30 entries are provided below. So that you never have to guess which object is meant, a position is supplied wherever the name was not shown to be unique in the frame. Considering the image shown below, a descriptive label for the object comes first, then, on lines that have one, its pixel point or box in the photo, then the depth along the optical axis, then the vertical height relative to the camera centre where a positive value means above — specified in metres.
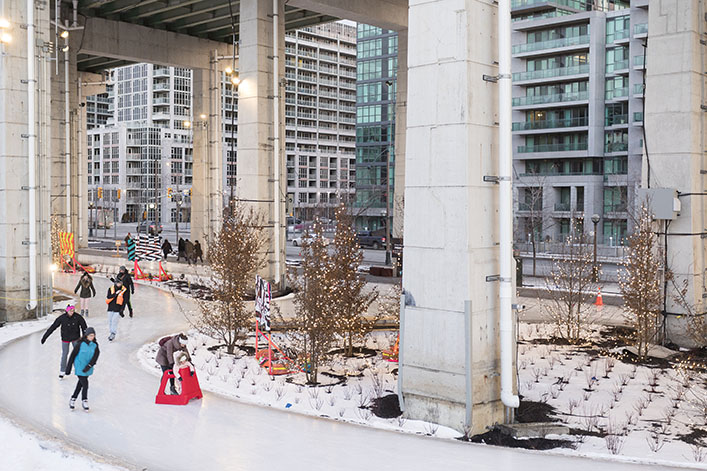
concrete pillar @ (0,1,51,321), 23.80 +1.74
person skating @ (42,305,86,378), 16.20 -2.22
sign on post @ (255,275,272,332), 17.44 -1.90
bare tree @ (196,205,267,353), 20.12 -1.64
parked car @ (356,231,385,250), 64.00 -1.65
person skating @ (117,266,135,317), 23.27 -2.00
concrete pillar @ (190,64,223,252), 50.56 +4.80
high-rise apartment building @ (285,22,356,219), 132.38 +19.81
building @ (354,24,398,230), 91.81 +12.79
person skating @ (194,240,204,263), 44.41 -1.79
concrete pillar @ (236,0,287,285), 31.44 +4.37
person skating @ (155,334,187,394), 15.23 -2.66
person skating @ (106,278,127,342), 20.88 -2.31
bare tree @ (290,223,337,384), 16.72 -1.95
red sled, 14.64 -3.32
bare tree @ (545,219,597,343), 21.97 -2.16
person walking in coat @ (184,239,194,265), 44.78 -1.81
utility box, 20.97 +0.53
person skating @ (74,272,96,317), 24.44 -2.26
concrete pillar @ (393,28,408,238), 40.50 +5.61
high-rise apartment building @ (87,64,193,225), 137.50 +14.31
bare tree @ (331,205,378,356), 19.28 -1.67
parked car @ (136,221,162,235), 98.57 -1.05
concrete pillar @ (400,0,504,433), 13.04 +0.15
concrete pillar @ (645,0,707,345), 21.11 +2.59
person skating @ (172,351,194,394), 14.70 -2.73
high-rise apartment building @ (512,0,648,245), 66.44 +10.24
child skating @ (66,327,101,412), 13.99 -2.61
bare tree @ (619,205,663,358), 19.78 -1.67
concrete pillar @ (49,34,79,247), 46.19 +5.13
